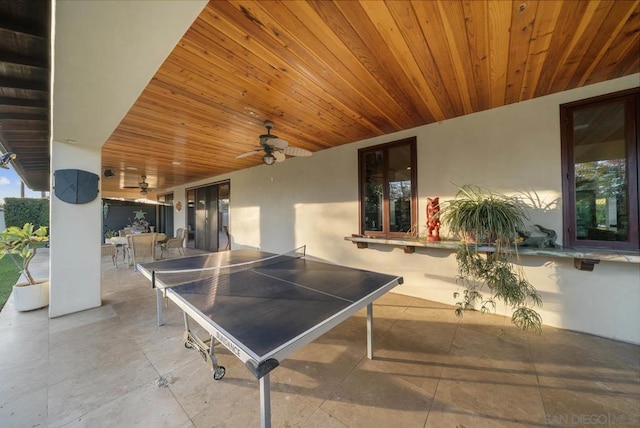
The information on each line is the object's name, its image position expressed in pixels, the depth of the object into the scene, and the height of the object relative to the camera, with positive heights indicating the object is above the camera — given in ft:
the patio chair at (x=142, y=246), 15.39 -2.06
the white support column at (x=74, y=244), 9.73 -1.18
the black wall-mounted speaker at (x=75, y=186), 9.76 +1.42
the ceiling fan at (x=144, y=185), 22.31 +3.23
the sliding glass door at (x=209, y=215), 24.29 +0.16
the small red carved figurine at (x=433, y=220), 10.40 -0.24
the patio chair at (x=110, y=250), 17.52 -2.62
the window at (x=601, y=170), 7.50 +1.53
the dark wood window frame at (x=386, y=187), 11.76 +1.61
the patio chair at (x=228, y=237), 23.25 -2.16
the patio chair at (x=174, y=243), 20.22 -2.47
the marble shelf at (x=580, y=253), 6.94 -1.33
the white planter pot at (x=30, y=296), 9.94 -3.55
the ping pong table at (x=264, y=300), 3.53 -1.97
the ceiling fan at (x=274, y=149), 9.29 +2.95
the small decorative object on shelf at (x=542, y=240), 8.33 -0.98
